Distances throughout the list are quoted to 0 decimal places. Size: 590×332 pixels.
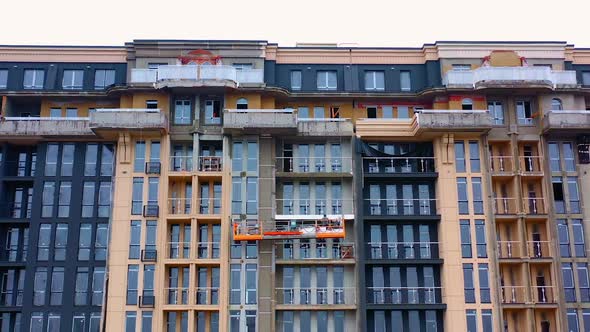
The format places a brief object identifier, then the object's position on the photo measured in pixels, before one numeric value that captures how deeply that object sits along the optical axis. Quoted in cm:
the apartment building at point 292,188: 5691
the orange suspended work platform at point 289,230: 5700
